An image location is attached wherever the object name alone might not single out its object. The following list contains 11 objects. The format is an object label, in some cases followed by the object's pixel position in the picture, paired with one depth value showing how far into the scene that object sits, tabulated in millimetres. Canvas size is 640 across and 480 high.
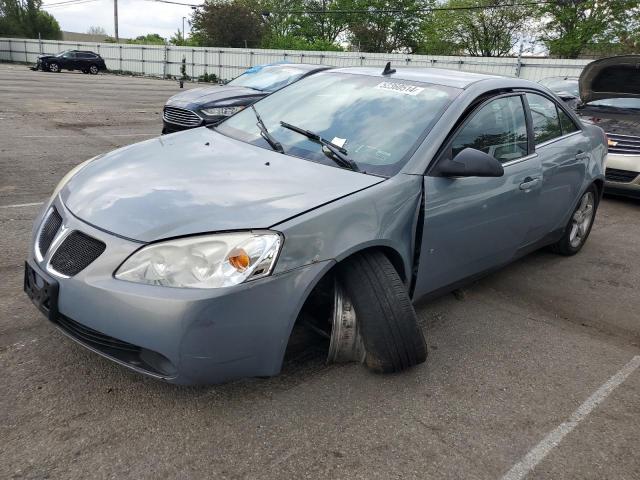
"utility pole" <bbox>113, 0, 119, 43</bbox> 59125
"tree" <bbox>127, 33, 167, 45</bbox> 76562
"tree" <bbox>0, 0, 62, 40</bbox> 58656
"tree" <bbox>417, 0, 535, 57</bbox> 47875
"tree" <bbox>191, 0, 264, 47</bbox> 54500
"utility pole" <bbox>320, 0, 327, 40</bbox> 70188
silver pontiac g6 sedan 2352
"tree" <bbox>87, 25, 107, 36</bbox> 106894
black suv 35688
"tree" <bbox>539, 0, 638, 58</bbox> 40812
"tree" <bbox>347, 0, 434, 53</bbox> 63094
